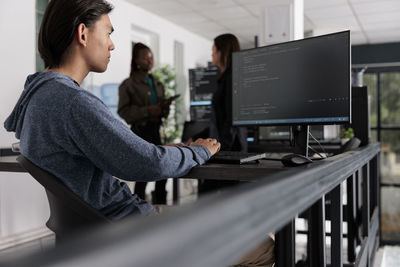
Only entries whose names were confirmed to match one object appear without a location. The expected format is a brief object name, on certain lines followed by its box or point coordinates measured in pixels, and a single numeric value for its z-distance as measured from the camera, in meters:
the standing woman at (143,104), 3.05
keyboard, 1.17
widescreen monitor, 1.34
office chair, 0.88
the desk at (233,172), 1.02
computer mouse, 1.06
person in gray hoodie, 0.88
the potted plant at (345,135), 2.35
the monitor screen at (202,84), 4.70
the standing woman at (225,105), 2.18
